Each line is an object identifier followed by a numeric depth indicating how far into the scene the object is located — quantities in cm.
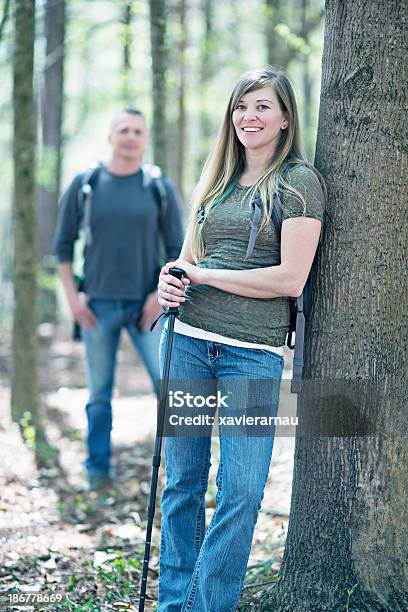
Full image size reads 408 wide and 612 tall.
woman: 577
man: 1119
